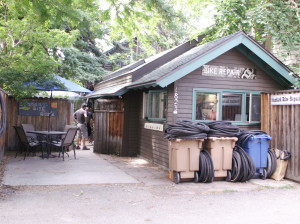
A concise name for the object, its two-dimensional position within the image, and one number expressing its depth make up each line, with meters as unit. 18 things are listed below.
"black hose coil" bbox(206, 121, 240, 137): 8.29
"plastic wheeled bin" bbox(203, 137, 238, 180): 8.34
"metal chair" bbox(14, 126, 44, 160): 10.70
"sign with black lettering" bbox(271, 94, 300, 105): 8.37
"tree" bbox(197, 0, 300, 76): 12.30
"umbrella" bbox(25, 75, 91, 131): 11.30
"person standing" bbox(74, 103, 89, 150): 14.28
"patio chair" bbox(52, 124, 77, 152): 11.98
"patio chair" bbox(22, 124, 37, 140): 11.58
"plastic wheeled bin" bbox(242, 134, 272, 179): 8.71
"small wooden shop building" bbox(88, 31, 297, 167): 9.25
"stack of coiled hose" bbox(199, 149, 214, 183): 8.12
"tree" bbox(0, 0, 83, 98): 10.80
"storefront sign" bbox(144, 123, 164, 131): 10.20
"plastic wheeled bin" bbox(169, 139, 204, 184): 7.98
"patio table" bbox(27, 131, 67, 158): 10.92
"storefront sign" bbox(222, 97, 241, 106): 9.84
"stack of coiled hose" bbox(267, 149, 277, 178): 8.80
